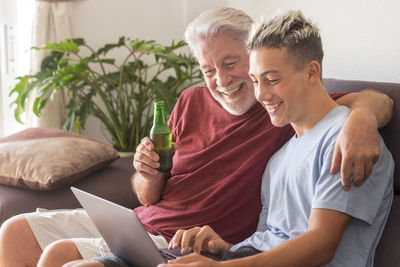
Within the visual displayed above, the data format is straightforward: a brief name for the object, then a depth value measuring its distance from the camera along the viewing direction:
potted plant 3.20
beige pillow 2.38
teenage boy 1.33
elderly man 1.79
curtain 3.57
